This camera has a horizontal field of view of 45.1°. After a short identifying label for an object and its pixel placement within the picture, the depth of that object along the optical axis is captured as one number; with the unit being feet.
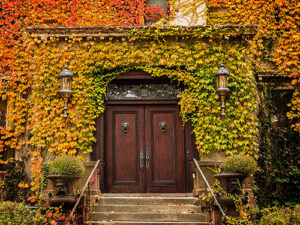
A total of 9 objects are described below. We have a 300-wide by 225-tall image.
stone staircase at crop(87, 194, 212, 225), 25.72
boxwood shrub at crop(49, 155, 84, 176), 24.98
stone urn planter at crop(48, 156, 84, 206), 24.39
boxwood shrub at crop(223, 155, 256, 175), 24.73
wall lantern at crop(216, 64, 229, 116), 31.42
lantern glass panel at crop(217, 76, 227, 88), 31.63
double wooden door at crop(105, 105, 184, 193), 33.53
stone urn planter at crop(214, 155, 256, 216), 24.38
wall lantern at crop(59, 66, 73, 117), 31.45
